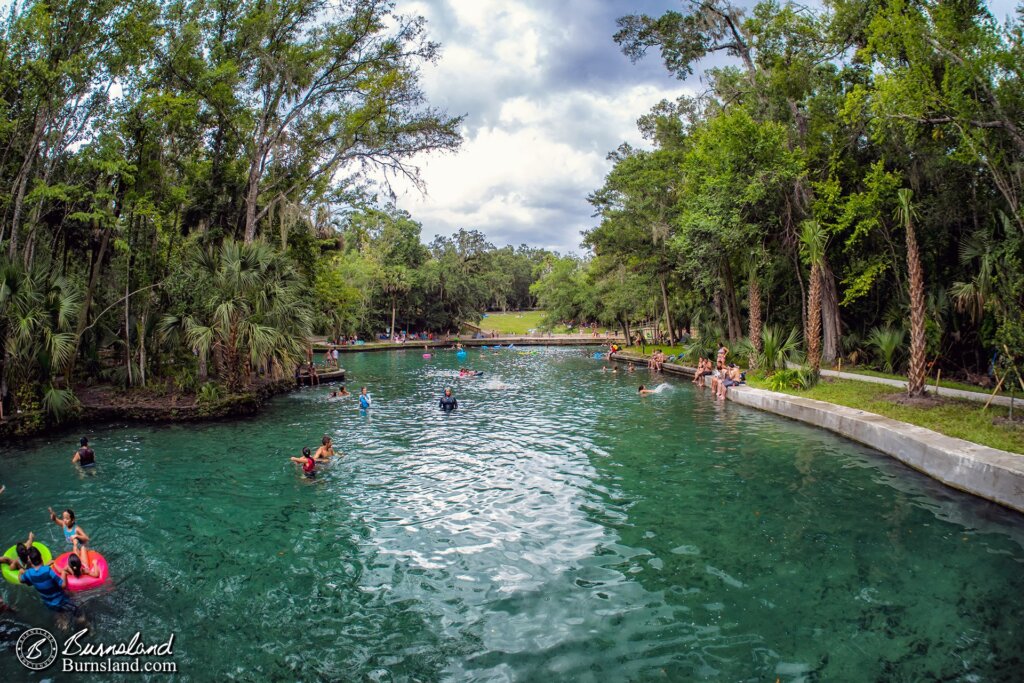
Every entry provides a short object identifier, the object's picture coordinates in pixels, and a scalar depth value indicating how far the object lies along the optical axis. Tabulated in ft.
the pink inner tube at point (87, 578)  23.95
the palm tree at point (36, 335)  50.62
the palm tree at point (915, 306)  52.47
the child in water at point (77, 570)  23.53
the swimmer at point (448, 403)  69.41
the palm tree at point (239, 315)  63.36
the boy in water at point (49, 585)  21.56
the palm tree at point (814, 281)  69.10
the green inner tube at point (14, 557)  23.61
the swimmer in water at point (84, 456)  42.39
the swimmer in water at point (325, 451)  44.70
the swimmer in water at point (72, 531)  25.57
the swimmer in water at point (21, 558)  23.39
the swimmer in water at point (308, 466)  40.93
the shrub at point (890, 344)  69.51
